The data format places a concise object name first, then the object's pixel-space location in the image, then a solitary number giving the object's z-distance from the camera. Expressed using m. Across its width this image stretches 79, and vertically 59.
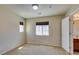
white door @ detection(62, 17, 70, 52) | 1.36
